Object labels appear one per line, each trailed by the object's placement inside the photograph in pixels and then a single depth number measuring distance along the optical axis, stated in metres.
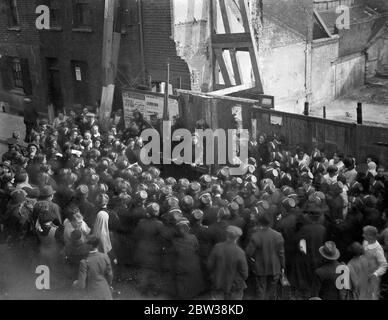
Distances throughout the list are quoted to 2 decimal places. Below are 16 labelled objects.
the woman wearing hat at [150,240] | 7.28
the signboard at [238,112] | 12.93
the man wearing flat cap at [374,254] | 6.44
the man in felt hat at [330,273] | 6.23
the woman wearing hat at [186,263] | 6.72
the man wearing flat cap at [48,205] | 7.79
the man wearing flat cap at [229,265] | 6.50
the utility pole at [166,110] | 13.94
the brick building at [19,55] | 20.36
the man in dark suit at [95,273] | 6.33
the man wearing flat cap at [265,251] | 6.76
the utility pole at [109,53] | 16.39
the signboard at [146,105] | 14.09
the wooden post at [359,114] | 11.53
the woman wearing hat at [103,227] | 7.64
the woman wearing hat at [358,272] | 6.27
